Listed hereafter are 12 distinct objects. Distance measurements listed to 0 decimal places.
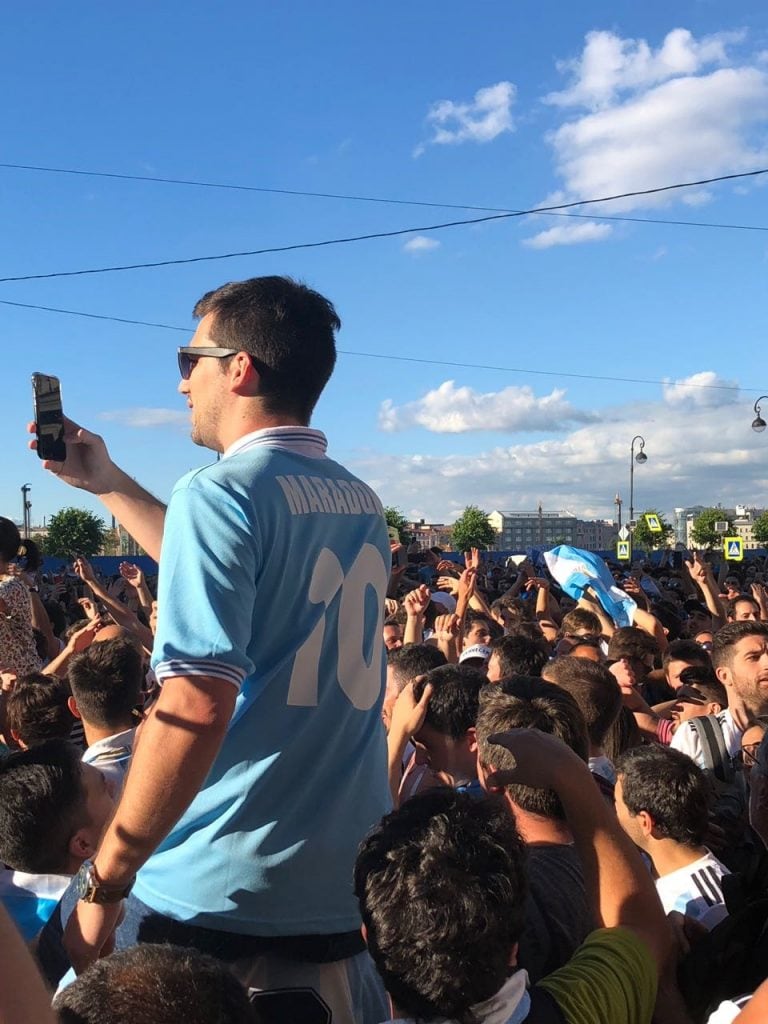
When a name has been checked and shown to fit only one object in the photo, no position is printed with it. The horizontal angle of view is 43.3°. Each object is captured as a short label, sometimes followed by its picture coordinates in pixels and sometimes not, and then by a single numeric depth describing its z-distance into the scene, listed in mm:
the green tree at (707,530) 71562
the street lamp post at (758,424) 28328
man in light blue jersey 1729
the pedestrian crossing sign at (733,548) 17761
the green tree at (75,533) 66500
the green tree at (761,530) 82788
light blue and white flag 8398
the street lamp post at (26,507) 55469
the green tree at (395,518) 78300
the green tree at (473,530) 92812
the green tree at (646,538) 61878
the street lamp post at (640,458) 43781
